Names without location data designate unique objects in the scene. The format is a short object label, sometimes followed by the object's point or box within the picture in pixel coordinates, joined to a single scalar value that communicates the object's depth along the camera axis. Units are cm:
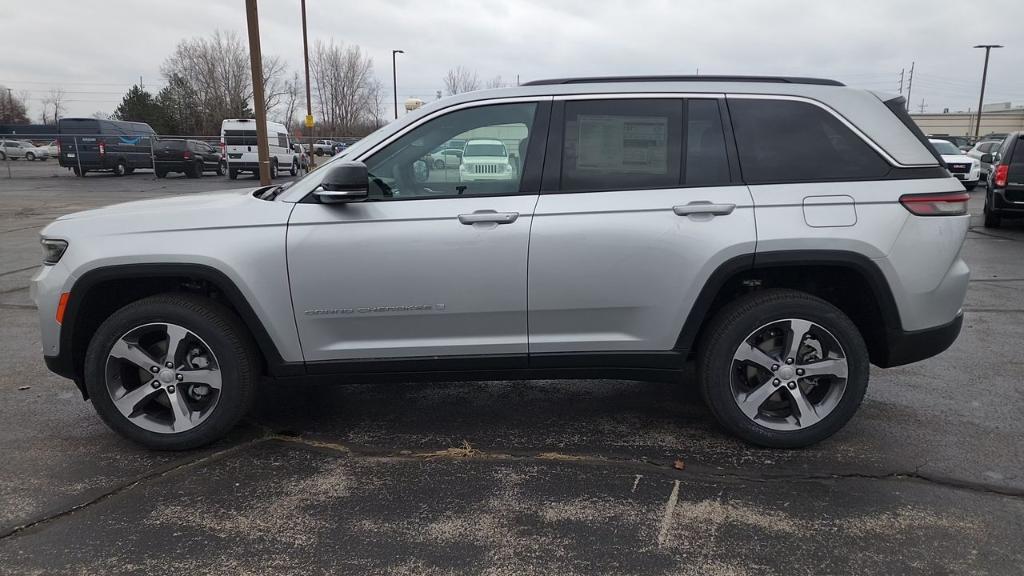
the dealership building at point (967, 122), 6931
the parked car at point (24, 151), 4746
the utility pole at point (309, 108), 3019
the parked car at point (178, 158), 2942
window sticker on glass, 345
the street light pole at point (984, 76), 4516
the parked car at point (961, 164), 1942
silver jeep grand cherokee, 332
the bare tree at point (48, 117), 9218
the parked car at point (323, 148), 5041
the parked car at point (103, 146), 2878
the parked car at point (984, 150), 2308
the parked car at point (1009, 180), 1140
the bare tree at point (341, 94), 6812
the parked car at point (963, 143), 3459
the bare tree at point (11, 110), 8039
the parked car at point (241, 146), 2852
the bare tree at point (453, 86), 5211
